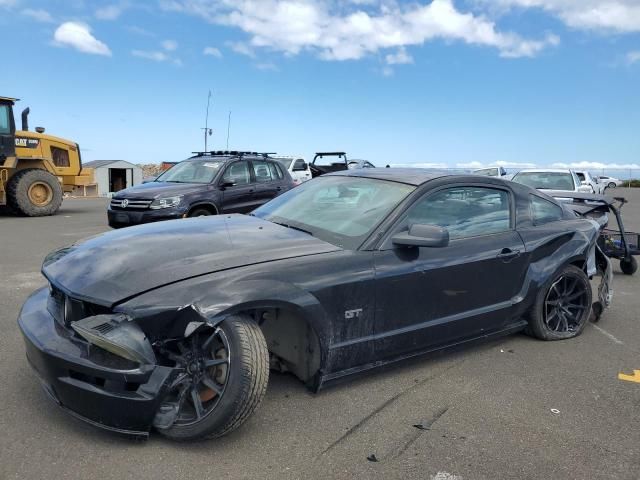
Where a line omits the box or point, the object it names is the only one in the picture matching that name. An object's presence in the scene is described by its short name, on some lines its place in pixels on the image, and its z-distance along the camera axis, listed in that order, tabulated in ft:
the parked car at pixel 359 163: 82.20
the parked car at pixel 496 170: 71.00
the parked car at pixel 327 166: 66.80
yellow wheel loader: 42.22
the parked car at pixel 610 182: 135.03
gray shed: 96.73
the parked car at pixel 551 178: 42.90
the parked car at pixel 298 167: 60.18
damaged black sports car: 8.34
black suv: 28.60
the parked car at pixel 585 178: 60.59
